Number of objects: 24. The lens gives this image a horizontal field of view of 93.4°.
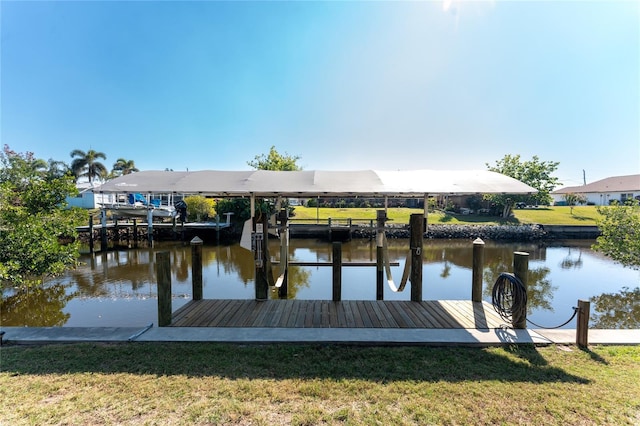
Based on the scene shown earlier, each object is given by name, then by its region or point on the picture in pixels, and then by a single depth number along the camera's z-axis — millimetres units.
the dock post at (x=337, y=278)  5635
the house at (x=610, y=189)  38969
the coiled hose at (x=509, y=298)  4395
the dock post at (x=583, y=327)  3895
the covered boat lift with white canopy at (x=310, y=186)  4938
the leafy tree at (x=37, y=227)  6379
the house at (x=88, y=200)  31297
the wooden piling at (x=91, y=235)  15880
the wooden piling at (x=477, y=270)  5645
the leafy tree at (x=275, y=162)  27266
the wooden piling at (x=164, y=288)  4563
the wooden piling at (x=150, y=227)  18344
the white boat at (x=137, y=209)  19281
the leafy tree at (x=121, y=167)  48284
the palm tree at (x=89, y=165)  40434
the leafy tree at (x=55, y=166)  37188
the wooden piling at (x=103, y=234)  16734
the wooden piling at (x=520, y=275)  4418
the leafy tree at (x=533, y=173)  28844
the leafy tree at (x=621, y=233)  9773
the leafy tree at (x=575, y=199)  39250
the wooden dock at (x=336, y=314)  4590
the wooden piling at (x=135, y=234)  19464
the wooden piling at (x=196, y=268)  5770
